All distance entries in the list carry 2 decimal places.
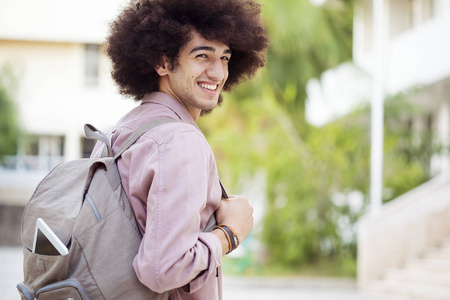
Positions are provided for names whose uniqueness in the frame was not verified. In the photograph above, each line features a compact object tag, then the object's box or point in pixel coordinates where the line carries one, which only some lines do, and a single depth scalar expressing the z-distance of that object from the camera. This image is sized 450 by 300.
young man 1.73
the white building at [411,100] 10.65
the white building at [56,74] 24.23
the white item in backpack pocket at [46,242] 1.76
